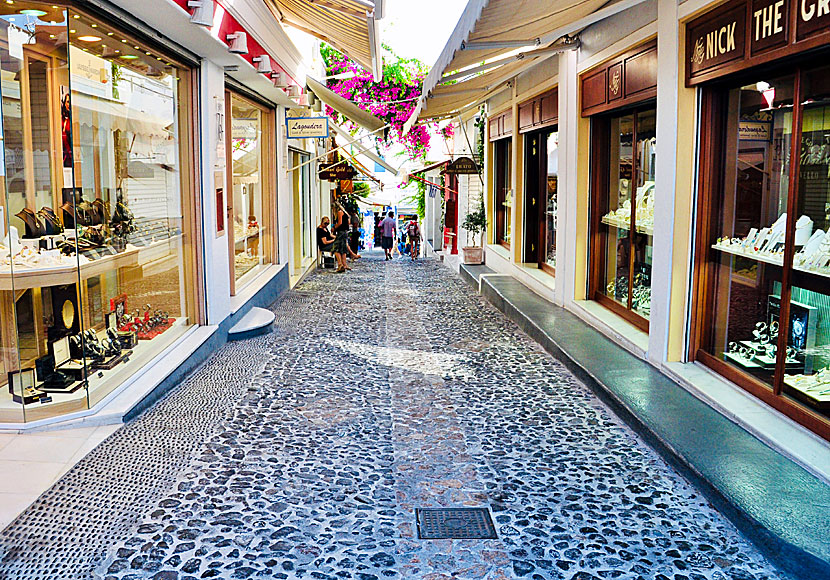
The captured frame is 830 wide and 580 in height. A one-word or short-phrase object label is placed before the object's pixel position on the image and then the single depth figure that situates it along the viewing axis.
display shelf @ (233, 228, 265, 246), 9.94
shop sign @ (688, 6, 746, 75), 5.16
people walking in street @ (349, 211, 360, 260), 21.41
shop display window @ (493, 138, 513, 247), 15.04
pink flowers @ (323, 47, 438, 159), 20.94
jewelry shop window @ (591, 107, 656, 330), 7.66
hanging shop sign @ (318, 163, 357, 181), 18.44
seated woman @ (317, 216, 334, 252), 17.02
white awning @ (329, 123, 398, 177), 15.54
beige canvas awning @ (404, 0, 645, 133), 5.95
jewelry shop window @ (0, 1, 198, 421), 5.29
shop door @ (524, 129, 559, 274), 11.63
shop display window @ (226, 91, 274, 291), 9.87
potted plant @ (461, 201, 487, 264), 15.88
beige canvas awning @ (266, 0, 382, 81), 8.44
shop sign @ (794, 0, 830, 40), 4.17
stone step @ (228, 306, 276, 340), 8.71
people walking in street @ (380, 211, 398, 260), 22.50
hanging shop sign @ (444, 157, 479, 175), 16.45
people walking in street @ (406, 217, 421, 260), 22.46
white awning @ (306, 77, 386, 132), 13.86
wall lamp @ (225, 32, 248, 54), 7.22
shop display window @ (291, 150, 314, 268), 15.09
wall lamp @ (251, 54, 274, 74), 8.60
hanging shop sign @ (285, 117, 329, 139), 12.38
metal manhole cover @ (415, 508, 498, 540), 3.90
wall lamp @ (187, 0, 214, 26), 5.89
